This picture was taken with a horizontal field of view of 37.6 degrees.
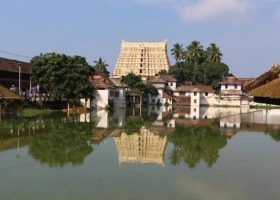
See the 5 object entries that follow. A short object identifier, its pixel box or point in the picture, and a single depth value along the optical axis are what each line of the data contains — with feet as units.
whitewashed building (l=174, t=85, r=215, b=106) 254.06
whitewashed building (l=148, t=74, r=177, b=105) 253.65
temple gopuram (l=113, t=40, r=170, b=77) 322.75
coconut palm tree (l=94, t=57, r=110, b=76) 280.39
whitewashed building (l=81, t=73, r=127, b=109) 178.19
